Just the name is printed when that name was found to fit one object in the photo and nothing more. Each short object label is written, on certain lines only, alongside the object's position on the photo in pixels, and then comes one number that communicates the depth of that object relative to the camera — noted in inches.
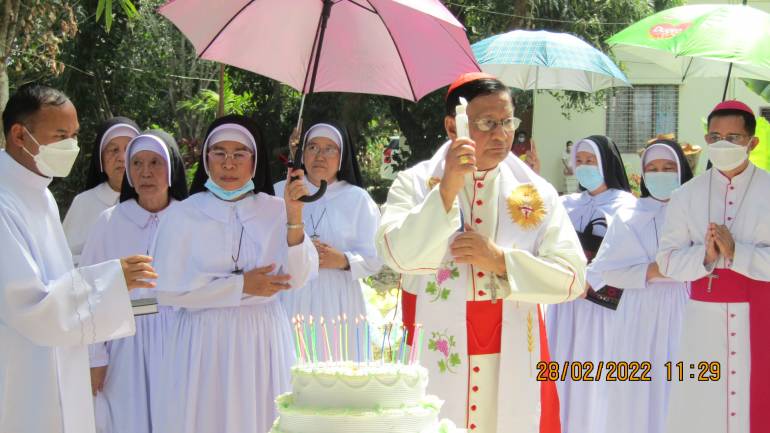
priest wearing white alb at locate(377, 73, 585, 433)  154.3
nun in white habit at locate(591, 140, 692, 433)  267.9
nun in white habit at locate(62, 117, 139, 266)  238.7
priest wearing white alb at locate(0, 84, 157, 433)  141.6
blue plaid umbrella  334.0
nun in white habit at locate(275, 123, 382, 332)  246.4
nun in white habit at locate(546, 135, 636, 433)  287.0
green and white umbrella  221.3
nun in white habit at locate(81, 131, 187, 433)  211.0
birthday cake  116.0
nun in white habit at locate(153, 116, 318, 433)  193.6
